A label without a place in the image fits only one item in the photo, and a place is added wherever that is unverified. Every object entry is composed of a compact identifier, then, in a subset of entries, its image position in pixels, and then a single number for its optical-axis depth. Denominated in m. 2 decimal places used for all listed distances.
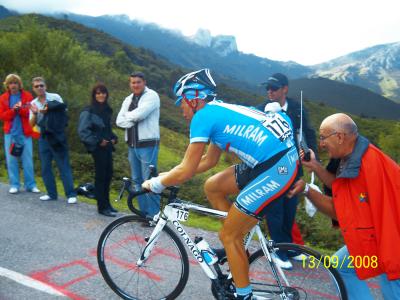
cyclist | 3.22
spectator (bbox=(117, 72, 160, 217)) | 6.10
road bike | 3.37
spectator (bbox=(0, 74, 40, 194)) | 7.60
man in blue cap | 4.94
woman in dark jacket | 6.50
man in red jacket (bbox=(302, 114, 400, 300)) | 2.64
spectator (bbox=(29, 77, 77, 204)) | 7.19
